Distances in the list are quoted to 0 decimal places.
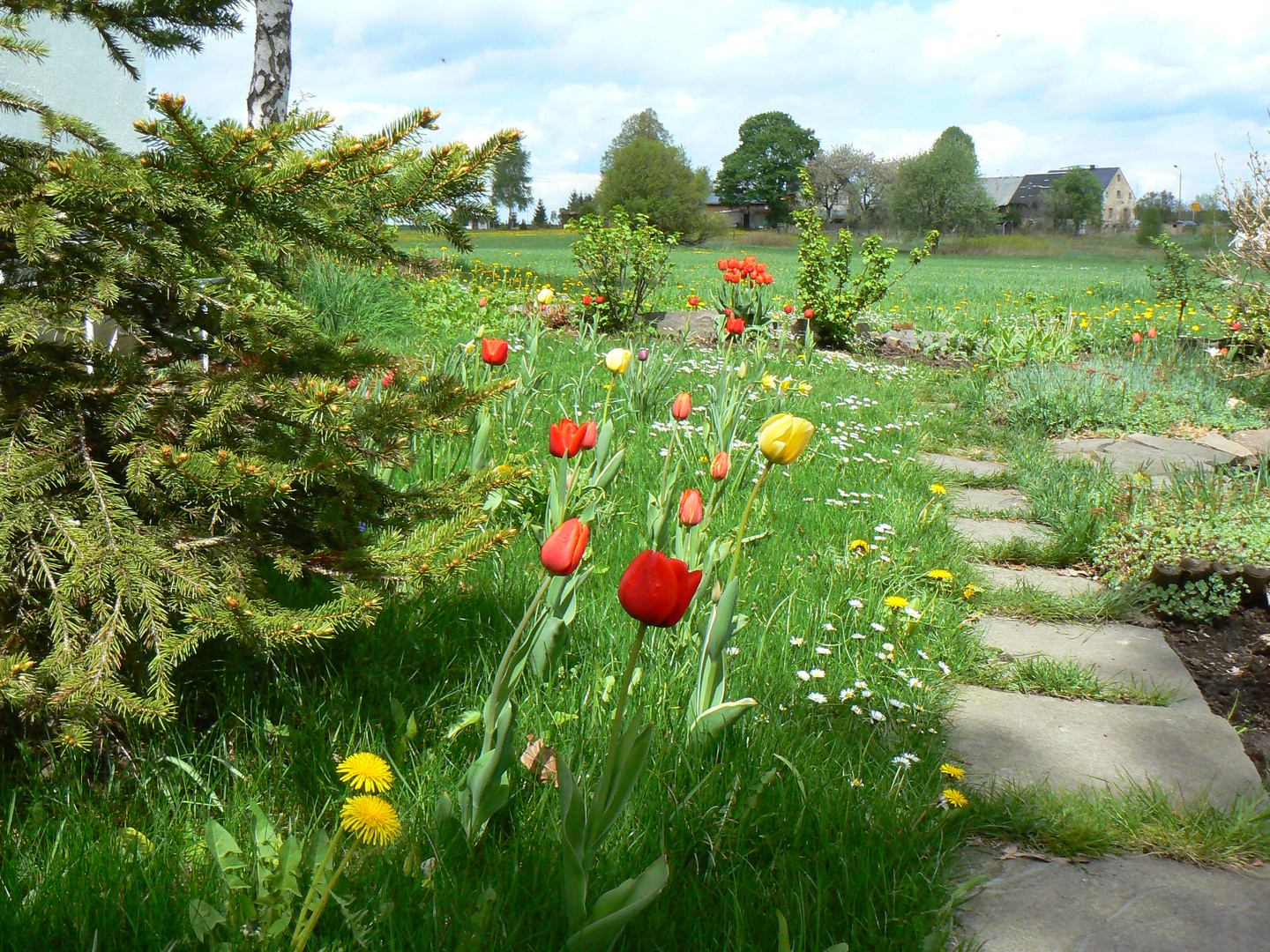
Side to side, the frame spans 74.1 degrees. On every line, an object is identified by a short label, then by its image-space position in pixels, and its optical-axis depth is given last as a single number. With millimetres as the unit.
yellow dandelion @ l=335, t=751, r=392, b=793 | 1050
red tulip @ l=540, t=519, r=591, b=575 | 1168
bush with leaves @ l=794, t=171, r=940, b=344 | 8297
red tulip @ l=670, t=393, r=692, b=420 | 2490
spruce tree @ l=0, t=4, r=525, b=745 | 1238
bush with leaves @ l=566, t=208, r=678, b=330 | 8266
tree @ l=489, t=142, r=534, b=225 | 74750
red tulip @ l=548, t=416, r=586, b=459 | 2002
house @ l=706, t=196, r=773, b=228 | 84375
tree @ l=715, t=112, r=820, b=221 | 84312
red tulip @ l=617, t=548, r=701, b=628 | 1050
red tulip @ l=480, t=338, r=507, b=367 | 2922
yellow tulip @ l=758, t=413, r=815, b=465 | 1623
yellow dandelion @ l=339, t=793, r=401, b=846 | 991
